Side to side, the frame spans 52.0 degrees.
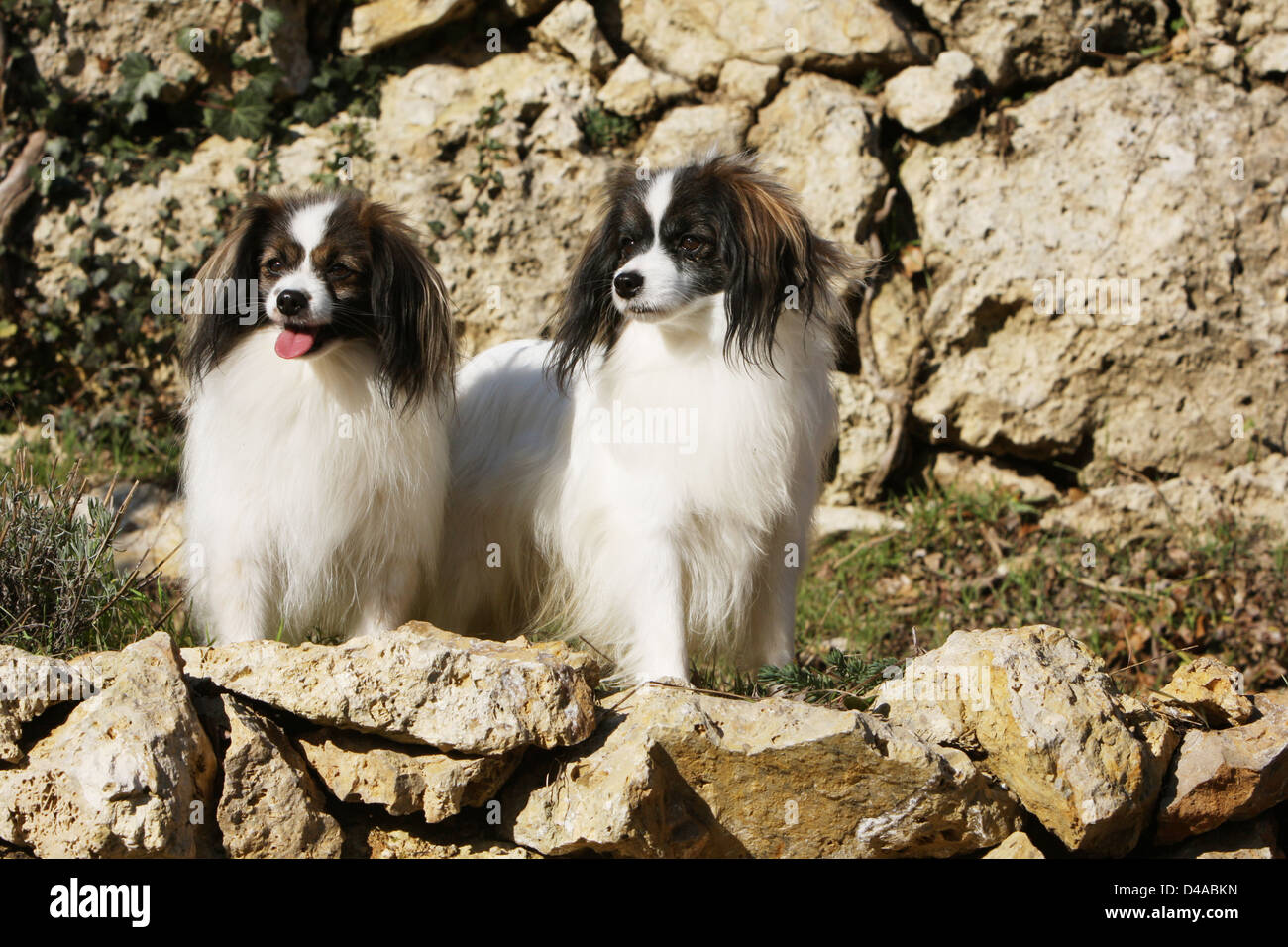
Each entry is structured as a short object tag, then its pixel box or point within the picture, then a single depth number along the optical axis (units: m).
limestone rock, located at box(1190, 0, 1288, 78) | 7.08
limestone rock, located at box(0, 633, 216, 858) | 3.25
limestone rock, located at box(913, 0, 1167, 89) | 7.13
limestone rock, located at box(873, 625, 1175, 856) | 3.57
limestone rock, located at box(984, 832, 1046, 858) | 3.61
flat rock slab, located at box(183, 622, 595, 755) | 3.54
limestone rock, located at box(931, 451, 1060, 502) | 7.31
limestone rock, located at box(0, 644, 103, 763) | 3.47
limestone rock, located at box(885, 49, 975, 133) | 7.14
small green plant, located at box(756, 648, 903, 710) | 4.05
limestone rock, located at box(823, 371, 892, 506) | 7.29
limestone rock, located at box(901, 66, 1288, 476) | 6.91
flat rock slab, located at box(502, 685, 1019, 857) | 3.58
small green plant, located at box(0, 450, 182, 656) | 4.29
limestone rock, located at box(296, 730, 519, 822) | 3.57
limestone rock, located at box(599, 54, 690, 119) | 7.32
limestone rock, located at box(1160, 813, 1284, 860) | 3.80
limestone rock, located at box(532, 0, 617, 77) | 7.26
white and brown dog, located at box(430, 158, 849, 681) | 4.28
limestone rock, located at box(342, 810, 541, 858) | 3.66
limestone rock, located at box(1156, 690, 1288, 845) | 3.73
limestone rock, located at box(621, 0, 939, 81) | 7.15
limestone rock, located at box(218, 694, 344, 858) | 3.49
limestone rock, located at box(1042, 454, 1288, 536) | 6.94
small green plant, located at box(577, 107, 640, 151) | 7.29
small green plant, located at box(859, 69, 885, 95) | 7.24
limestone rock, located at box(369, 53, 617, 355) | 7.13
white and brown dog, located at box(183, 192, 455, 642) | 4.33
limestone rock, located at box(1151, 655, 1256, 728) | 4.04
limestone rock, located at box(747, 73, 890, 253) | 7.11
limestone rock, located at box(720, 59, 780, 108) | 7.30
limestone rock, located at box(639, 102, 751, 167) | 7.27
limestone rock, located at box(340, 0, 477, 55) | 7.23
